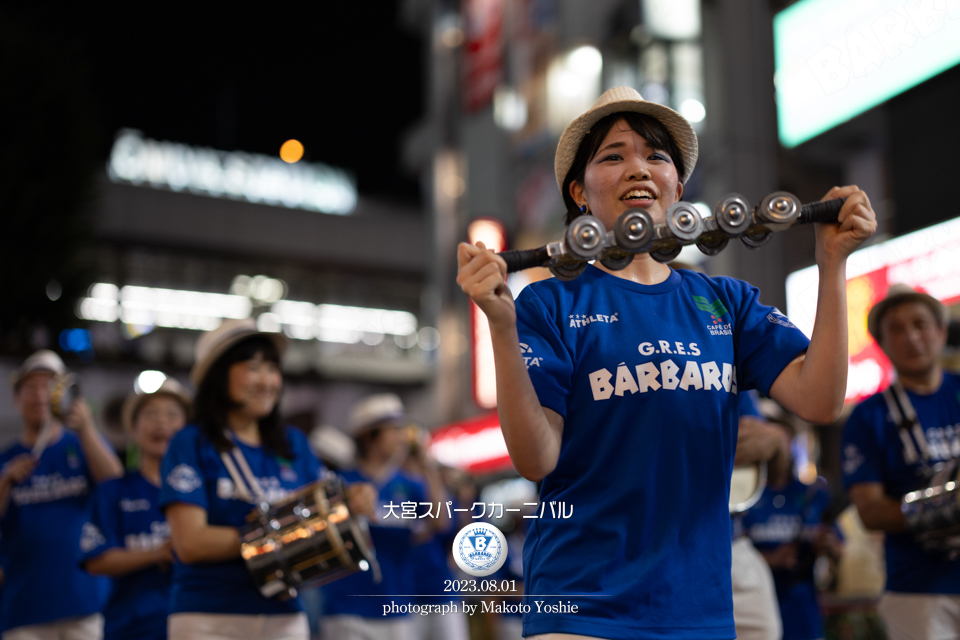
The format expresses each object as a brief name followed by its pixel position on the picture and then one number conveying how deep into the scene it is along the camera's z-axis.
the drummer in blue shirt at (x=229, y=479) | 3.74
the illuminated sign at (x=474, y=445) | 16.66
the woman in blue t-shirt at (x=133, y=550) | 4.84
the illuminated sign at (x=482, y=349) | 17.28
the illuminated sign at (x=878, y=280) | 7.31
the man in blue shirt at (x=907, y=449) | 3.97
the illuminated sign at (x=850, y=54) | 6.65
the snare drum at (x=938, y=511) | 3.77
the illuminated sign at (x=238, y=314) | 26.61
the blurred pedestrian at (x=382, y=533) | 6.91
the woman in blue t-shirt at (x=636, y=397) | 2.02
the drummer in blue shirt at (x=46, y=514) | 5.57
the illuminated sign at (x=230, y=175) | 28.91
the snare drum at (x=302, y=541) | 3.73
